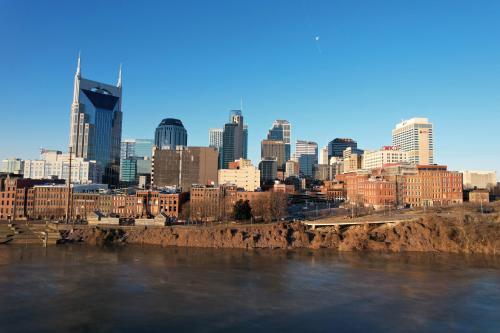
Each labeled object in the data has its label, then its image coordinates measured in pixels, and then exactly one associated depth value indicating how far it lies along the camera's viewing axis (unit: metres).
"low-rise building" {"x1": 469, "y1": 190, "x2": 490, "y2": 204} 123.75
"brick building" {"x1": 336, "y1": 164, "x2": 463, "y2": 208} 121.19
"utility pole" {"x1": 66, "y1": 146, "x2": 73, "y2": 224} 116.60
